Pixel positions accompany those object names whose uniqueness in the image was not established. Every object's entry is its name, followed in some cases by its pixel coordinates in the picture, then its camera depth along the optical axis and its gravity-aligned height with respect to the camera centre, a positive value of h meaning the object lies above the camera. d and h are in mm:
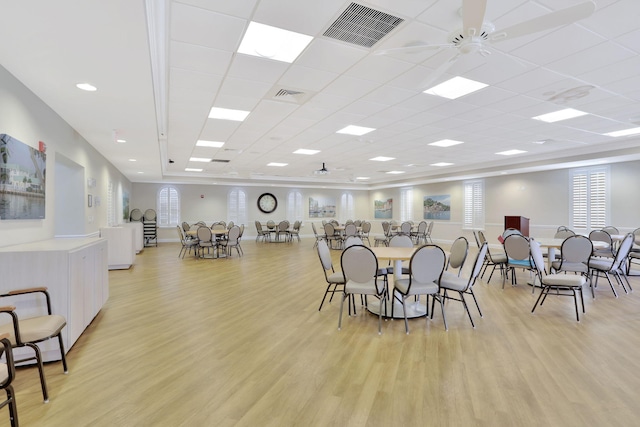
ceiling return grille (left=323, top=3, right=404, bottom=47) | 2734 +1620
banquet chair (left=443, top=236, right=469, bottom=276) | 4496 -647
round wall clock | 16453 +287
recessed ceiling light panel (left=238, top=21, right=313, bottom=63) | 3012 +1622
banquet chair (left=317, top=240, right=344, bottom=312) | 4129 -750
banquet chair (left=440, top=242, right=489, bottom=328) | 3828 -886
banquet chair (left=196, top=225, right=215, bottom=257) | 9094 -752
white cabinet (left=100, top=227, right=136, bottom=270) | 7438 -868
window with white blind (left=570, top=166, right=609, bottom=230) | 9109 +254
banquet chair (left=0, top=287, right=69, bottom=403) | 2291 -890
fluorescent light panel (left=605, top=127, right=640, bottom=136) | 6633 +1535
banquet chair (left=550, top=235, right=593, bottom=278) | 5000 -723
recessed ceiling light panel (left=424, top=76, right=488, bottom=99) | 4186 +1601
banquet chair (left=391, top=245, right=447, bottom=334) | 3670 -697
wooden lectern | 7762 -396
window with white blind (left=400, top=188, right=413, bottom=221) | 15977 +183
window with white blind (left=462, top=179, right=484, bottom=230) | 12594 +88
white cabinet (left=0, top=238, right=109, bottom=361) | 2834 -609
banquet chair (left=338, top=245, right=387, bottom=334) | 3678 -710
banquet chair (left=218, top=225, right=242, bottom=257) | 9422 -850
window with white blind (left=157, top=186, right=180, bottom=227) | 14516 +108
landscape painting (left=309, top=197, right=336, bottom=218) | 17688 +19
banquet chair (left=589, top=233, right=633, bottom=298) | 5039 -905
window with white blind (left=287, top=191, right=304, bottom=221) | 17125 +130
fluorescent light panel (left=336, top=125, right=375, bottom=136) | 6366 +1566
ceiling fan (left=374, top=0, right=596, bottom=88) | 2221 +1342
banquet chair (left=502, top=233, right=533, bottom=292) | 5324 -719
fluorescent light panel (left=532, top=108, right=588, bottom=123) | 5375 +1561
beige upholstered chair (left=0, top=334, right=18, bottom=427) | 1733 -902
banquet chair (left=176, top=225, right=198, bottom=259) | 9578 -992
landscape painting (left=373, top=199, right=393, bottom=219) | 17378 -61
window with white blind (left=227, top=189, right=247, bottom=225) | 15836 +140
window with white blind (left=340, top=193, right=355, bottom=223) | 18484 +63
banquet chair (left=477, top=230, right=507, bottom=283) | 6003 -965
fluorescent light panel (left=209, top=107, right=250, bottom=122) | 5254 +1584
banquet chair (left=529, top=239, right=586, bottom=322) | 4105 -935
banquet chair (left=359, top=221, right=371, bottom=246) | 12557 -766
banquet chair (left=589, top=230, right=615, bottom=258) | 6292 -681
